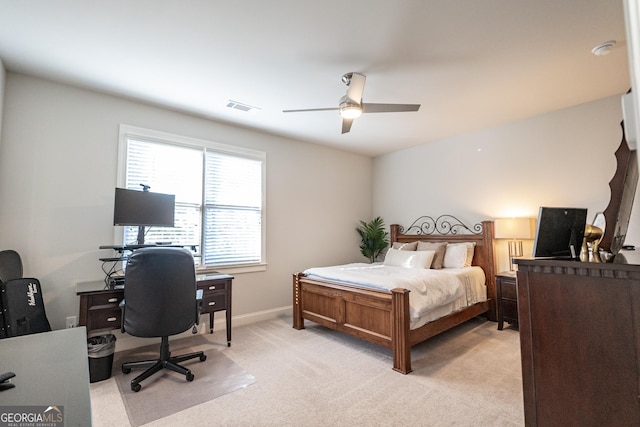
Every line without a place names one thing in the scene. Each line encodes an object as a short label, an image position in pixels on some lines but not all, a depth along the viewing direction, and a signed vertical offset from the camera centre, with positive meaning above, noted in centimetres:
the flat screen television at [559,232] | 144 -2
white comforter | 300 -60
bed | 280 -87
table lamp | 379 +1
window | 349 +54
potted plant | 568 -17
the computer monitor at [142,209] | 299 +22
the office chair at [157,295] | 246 -55
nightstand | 374 -89
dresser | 107 -45
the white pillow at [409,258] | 413 -43
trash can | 258 -111
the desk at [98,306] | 258 -68
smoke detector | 244 +152
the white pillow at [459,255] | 424 -38
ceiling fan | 271 +114
